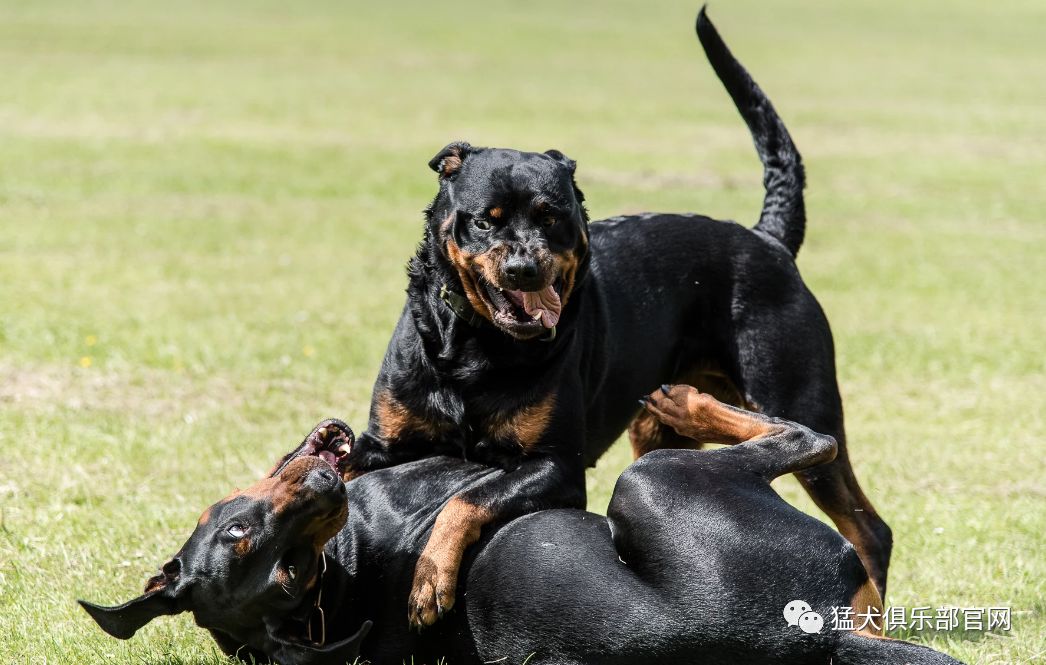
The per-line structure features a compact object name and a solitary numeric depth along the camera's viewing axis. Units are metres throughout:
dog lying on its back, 8.28
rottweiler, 9.80
